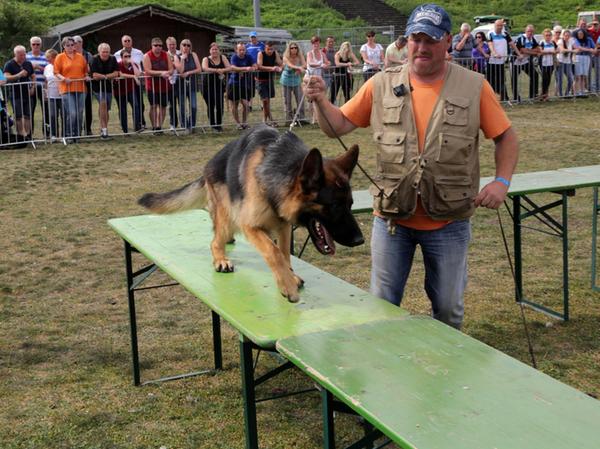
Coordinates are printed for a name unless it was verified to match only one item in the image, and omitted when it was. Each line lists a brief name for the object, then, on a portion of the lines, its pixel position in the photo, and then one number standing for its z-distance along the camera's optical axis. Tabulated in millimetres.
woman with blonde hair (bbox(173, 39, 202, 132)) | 15656
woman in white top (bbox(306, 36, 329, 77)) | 17000
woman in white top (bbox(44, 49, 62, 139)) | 14414
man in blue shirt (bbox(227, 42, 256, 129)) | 16281
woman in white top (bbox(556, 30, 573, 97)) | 19531
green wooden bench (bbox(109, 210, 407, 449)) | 3168
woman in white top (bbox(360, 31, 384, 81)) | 17969
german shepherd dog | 3588
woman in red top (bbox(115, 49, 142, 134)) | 15141
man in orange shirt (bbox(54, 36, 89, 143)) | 14391
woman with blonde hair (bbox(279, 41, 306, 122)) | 16547
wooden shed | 26078
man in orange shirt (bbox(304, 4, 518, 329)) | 3707
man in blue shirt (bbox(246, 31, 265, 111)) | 18512
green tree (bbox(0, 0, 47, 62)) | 30719
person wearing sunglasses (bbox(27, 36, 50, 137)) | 14586
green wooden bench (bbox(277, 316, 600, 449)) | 2176
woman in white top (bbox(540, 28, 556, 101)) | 19500
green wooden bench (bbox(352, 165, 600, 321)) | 5559
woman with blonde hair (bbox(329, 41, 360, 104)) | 17547
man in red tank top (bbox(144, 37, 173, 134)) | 15312
